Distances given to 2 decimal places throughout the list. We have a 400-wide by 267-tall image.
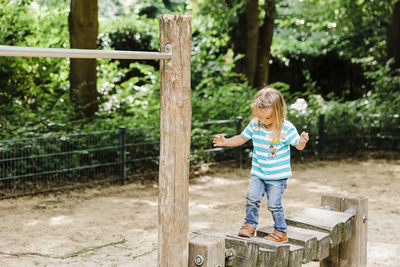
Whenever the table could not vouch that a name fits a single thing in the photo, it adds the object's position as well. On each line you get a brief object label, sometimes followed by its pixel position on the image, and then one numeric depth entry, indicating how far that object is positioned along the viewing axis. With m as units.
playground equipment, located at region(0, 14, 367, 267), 2.96
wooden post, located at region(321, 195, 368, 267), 4.48
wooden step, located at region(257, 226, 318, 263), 3.73
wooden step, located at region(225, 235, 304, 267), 3.43
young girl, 3.67
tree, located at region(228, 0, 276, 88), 11.76
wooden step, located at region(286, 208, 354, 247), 4.08
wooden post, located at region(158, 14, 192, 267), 2.97
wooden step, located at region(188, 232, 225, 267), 3.11
